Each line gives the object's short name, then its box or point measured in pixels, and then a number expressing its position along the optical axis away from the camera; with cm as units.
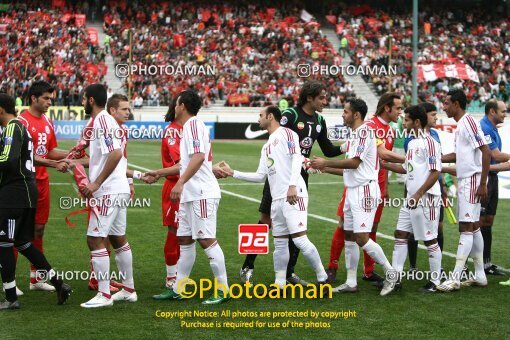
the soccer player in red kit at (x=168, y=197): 1787
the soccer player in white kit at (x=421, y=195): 1778
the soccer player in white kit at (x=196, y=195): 1598
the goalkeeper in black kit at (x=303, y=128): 1820
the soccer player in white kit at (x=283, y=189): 1709
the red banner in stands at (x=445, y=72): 8969
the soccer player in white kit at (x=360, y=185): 1728
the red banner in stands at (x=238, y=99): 8569
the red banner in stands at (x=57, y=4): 9987
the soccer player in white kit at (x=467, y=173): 1808
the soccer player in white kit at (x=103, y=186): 1577
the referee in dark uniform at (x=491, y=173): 1967
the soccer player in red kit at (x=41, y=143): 1781
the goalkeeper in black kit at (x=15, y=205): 1572
